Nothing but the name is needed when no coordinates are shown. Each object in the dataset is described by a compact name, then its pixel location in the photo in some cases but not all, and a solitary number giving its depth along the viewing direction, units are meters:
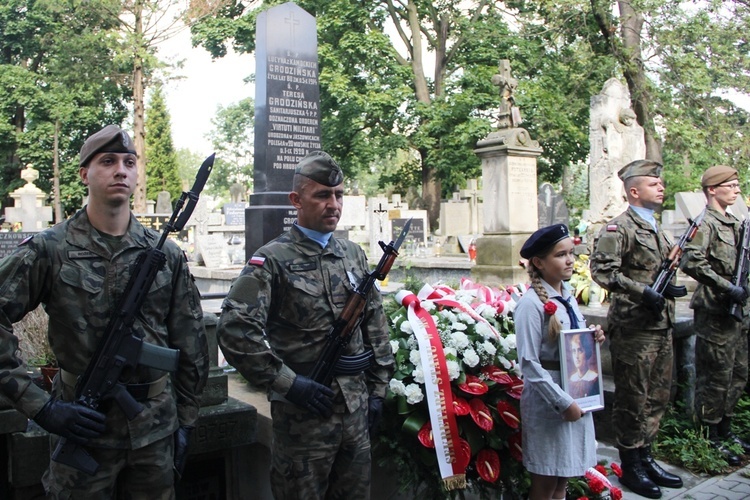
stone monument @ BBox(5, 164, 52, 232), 20.98
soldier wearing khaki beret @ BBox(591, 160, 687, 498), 4.53
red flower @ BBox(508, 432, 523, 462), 3.73
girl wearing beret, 3.29
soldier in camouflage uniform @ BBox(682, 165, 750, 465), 5.36
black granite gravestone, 7.24
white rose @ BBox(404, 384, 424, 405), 3.57
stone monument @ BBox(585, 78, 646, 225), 13.34
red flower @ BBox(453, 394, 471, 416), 3.55
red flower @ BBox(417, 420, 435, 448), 3.48
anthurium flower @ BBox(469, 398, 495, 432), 3.57
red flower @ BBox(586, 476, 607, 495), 3.97
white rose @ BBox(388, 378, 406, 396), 3.61
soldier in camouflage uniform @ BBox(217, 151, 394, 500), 2.78
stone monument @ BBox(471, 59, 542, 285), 11.58
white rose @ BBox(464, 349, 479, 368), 3.76
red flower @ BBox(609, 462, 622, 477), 4.26
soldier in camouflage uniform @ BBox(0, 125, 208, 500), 2.40
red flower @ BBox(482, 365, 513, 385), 3.82
